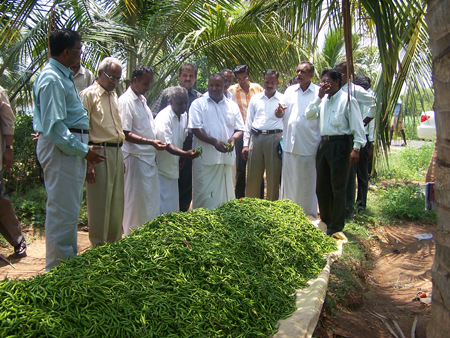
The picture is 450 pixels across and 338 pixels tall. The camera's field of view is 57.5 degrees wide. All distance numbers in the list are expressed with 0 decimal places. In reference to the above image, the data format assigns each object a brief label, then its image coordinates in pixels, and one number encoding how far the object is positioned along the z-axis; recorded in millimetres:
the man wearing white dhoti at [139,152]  4777
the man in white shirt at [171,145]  5270
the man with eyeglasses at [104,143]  4195
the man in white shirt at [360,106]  6246
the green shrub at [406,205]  7121
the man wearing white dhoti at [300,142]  5887
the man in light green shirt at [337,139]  5203
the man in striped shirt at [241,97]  7039
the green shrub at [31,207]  6051
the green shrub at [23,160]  6914
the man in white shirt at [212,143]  5574
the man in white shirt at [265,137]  6359
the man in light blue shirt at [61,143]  3510
